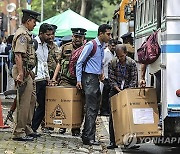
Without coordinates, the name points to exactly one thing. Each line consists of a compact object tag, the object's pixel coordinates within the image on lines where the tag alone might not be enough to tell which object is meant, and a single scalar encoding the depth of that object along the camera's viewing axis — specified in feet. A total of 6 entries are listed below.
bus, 36.42
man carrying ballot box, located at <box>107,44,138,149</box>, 44.20
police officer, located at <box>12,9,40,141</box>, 41.73
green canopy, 98.25
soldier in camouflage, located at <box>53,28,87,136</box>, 47.88
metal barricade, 77.03
